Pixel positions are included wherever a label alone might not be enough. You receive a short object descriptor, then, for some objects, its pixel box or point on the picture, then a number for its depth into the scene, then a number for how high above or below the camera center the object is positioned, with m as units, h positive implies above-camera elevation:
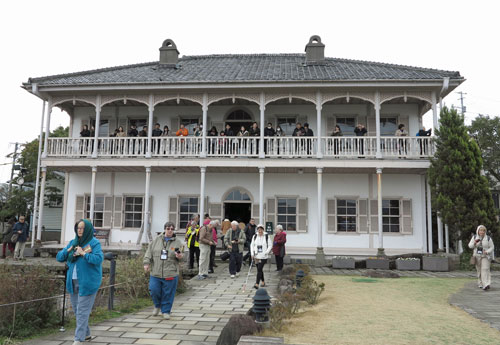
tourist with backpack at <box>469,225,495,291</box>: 9.09 -0.81
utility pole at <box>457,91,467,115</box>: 41.30 +12.88
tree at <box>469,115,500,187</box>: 20.88 +4.32
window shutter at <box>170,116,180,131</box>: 17.09 +4.05
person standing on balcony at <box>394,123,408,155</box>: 14.64 +3.31
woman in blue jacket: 4.61 -0.66
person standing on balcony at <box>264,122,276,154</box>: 14.86 +3.28
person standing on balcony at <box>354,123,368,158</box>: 15.05 +3.37
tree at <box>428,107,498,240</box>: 12.51 +1.23
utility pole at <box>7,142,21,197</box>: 25.99 +3.76
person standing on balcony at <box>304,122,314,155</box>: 15.09 +3.29
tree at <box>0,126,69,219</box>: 22.89 +1.41
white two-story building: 14.71 +2.43
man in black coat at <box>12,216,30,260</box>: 12.95 -0.72
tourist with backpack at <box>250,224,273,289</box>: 8.75 -0.72
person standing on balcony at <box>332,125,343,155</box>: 14.85 +3.08
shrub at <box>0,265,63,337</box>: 5.00 -1.22
